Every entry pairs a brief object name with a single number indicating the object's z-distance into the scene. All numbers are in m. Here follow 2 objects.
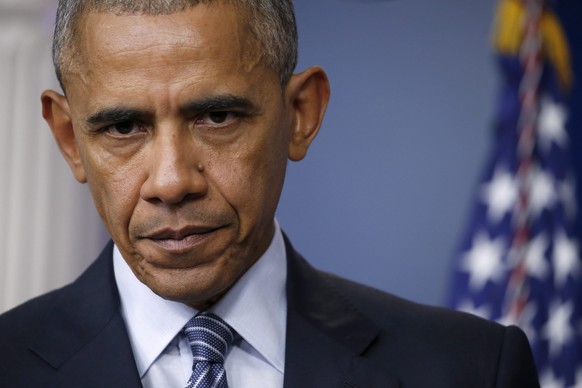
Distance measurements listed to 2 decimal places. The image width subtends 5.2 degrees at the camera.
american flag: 5.10
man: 4.05
